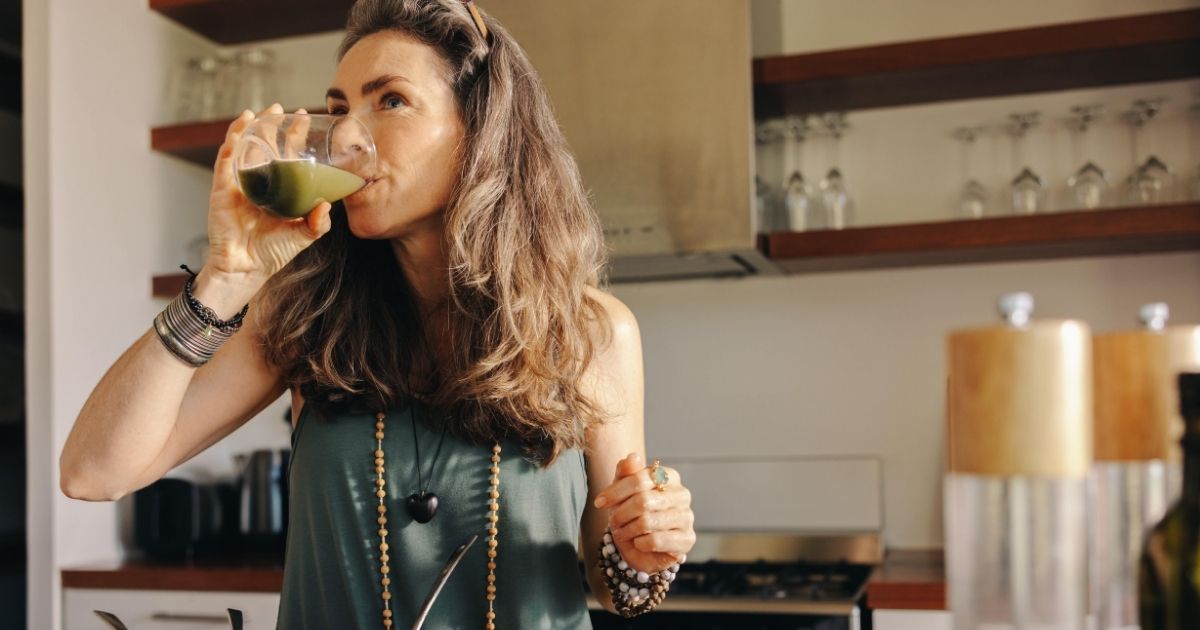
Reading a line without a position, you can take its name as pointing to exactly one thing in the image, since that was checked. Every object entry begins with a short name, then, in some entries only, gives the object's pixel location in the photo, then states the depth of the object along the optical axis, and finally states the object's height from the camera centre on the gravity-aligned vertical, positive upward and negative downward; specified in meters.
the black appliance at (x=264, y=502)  2.71 -0.39
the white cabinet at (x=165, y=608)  2.37 -0.57
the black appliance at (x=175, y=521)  2.67 -0.42
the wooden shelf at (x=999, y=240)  2.24 +0.18
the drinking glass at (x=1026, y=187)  2.47 +0.31
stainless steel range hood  2.42 +0.47
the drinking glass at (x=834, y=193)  2.59 +0.31
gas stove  2.08 -0.51
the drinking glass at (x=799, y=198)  2.58 +0.30
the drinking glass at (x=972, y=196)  2.51 +0.29
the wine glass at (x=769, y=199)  2.59 +0.30
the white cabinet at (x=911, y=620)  2.10 -0.54
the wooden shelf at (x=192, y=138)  2.82 +0.51
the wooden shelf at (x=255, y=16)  2.91 +0.85
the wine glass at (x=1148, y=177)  2.38 +0.31
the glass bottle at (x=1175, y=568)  0.56 -0.12
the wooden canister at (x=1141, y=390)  0.55 -0.03
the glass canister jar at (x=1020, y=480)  0.52 -0.07
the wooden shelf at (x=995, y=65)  2.30 +0.56
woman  1.19 -0.04
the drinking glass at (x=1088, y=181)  2.41 +0.31
